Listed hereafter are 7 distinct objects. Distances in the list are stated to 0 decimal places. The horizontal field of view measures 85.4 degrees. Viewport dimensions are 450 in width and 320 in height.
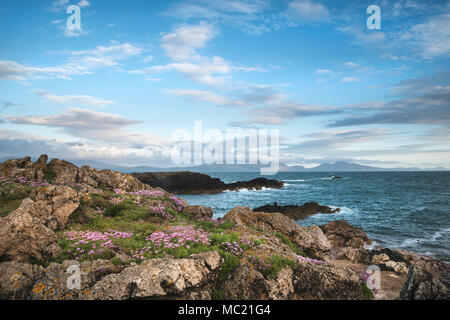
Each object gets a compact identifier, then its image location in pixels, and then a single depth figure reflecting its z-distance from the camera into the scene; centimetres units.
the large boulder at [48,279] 667
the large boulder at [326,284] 877
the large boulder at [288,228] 1512
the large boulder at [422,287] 642
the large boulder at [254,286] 802
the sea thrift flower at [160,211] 1764
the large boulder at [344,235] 2747
